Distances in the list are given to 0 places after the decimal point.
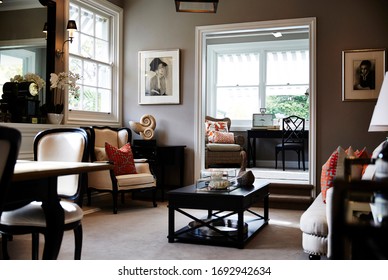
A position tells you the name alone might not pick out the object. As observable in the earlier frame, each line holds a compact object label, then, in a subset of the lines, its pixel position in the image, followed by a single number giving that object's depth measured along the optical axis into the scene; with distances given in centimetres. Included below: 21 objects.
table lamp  347
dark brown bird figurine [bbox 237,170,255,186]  401
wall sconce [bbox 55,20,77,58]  486
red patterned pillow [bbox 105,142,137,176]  504
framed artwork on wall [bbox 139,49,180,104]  603
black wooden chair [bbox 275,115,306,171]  727
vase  479
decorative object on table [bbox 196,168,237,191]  367
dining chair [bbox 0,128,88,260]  231
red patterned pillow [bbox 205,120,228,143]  799
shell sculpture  587
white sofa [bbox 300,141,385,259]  283
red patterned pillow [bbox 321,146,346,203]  323
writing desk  778
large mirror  429
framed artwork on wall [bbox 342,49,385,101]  507
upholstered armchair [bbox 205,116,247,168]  772
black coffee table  341
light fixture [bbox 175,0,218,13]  352
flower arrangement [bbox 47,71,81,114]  476
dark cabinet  571
